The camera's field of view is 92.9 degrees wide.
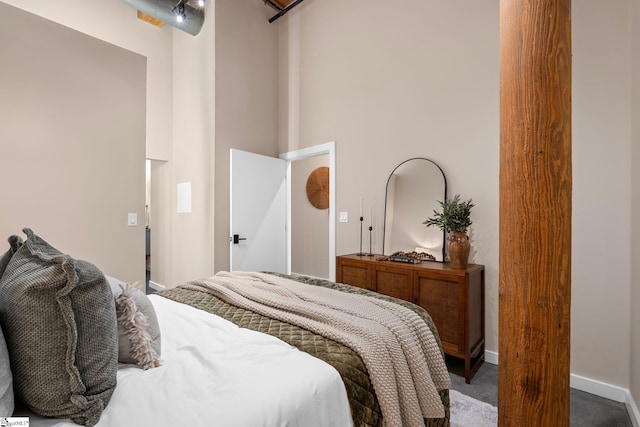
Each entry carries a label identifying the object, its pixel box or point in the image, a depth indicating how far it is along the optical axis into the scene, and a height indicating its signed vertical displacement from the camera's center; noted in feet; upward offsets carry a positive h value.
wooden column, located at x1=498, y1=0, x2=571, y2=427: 3.26 +0.02
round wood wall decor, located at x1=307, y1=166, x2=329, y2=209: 15.75 +1.35
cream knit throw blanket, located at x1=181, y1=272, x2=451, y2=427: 3.69 -1.62
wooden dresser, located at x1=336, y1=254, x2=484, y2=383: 7.27 -2.10
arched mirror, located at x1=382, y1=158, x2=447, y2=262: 9.21 +0.22
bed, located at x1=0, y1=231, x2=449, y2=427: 2.60 -1.69
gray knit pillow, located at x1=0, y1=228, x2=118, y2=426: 2.43 -1.08
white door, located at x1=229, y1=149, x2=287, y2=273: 12.23 -0.02
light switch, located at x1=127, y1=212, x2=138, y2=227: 9.28 -0.24
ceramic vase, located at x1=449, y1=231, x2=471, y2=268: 7.68 -0.90
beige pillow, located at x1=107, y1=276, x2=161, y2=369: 3.30 -1.35
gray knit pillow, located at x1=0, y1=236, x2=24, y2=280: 3.26 -0.43
